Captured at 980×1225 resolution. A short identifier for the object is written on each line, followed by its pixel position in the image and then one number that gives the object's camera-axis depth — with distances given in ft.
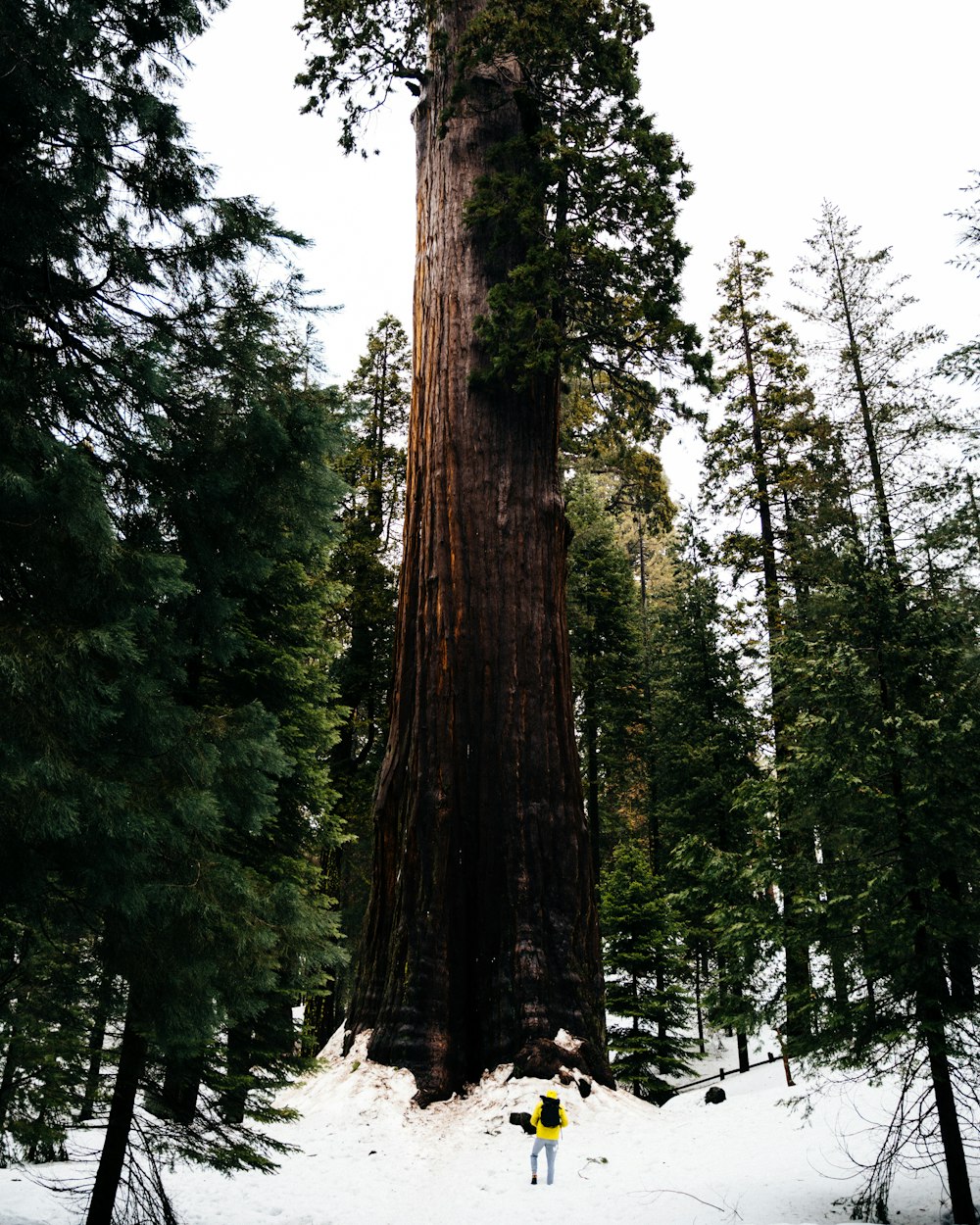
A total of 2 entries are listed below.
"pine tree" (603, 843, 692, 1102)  43.14
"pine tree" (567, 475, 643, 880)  62.59
